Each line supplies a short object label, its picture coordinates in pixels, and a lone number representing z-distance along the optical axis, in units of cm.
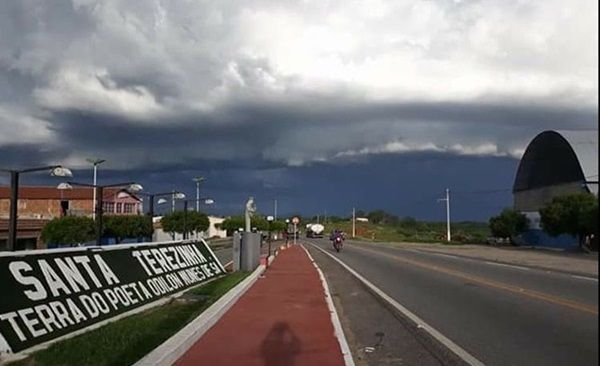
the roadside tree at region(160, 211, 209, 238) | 6950
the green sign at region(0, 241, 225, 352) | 1027
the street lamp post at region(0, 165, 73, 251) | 1453
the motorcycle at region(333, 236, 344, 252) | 5703
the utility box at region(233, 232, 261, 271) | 3033
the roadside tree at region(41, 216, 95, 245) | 5403
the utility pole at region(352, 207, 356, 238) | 14212
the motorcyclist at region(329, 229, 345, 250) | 5806
